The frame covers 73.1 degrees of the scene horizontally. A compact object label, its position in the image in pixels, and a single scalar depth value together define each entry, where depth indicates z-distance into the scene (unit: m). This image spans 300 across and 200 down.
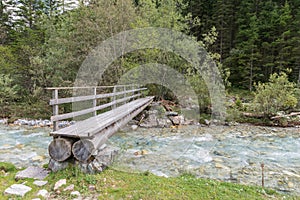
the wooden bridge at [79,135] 2.96
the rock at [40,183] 2.81
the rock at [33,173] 3.00
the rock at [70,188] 2.71
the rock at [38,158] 4.60
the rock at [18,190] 2.58
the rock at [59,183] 2.73
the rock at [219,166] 4.34
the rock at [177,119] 9.06
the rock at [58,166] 3.07
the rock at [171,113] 9.44
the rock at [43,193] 2.58
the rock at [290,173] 3.97
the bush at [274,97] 8.85
